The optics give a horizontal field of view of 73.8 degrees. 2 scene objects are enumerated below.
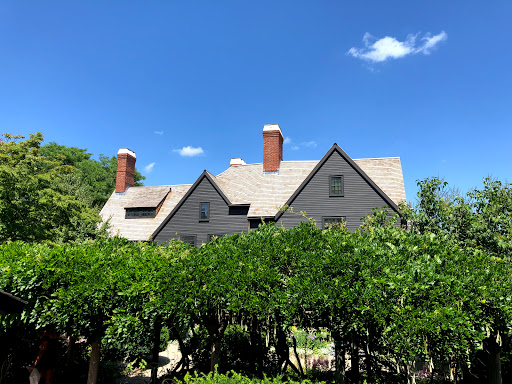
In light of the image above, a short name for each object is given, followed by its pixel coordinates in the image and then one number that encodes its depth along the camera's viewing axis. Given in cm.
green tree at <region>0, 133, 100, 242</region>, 1877
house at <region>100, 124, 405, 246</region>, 2370
